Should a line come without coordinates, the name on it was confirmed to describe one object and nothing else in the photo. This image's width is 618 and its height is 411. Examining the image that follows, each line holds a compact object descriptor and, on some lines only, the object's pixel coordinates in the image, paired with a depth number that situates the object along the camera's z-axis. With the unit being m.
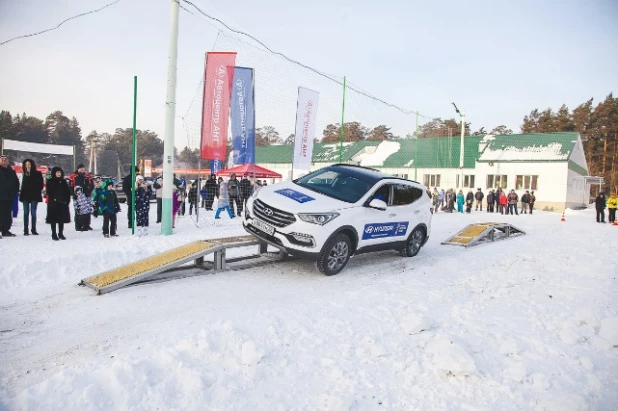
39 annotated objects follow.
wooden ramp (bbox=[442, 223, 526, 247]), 10.47
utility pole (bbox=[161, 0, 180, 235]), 10.30
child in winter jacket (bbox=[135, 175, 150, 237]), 10.76
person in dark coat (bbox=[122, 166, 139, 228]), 11.15
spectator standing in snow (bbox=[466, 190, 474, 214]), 26.48
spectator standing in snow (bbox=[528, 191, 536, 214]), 27.33
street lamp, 31.04
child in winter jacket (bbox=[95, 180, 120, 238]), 9.89
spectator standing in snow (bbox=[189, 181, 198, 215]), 17.77
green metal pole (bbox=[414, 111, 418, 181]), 24.57
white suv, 6.48
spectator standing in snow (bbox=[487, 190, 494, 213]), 27.55
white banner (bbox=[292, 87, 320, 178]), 15.02
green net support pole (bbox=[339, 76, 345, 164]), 16.42
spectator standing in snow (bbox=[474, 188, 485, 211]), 28.78
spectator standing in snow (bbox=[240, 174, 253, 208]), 16.42
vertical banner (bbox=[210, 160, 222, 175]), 12.35
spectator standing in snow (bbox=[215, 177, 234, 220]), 14.28
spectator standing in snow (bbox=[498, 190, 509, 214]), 27.02
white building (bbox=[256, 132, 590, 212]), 34.50
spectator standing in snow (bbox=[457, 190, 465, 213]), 26.77
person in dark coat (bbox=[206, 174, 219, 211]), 16.47
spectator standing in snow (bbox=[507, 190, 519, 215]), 25.55
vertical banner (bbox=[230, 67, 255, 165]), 12.12
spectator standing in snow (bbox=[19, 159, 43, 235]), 9.64
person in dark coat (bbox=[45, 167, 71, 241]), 9.23
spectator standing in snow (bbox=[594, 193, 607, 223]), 20.73
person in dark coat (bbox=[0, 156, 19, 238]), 9.32
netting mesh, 11.60
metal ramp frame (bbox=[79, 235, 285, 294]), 5.71
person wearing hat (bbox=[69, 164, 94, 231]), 10.62
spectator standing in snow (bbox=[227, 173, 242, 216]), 15.90
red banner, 11.43
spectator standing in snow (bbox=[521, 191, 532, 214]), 27.59
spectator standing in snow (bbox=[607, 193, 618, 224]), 20.58
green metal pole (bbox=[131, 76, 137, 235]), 9.77
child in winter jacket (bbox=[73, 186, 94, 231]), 10.44
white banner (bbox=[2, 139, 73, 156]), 26.53
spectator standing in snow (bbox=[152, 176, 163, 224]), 12.48
